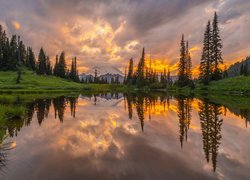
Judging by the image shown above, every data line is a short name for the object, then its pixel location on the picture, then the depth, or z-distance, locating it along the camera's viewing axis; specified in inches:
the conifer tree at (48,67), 2890.4
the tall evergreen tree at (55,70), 2981.4
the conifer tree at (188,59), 2139.5
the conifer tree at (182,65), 1934.0
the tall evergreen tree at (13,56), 2312.7
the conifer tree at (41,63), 2734.5
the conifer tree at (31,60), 2785.1
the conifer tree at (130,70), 3311.7
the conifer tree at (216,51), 1534.2
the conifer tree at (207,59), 1510.7
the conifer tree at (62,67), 2961.4
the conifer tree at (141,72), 2616.3
